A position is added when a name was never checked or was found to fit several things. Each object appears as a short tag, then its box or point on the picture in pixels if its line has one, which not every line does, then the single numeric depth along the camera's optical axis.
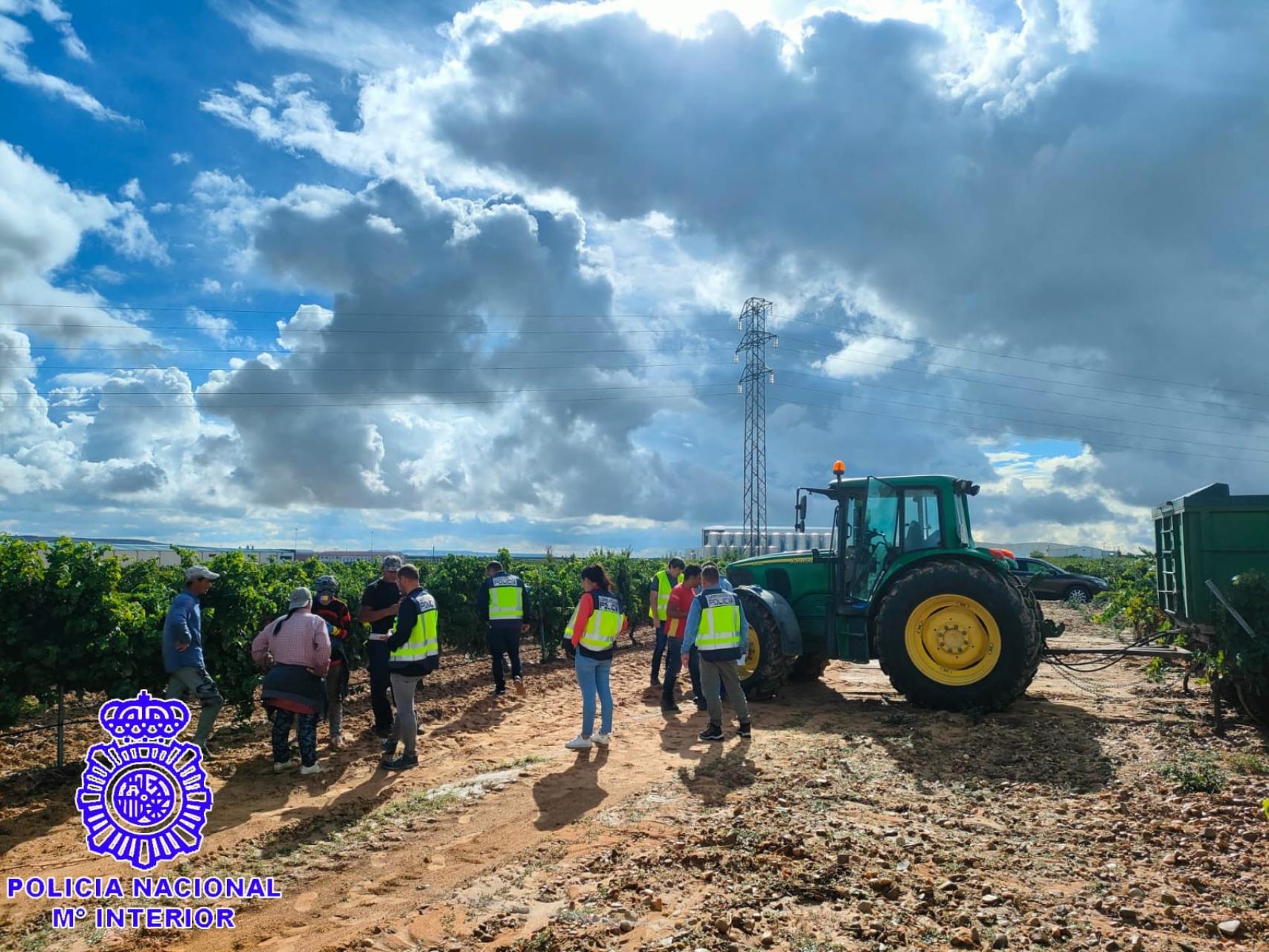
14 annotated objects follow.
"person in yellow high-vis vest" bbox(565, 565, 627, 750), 7.48
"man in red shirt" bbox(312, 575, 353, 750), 7.90
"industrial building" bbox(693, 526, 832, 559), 41.88
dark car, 26.08
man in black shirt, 8.15
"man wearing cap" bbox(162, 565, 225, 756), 6.73
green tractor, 8.24
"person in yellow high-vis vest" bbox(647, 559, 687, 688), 10.35
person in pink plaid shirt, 6.83
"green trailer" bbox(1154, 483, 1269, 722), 7.42
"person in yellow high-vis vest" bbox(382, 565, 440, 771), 7.16
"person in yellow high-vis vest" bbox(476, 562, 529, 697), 10.64
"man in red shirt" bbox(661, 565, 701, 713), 9.59
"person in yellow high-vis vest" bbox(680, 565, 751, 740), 7.79
